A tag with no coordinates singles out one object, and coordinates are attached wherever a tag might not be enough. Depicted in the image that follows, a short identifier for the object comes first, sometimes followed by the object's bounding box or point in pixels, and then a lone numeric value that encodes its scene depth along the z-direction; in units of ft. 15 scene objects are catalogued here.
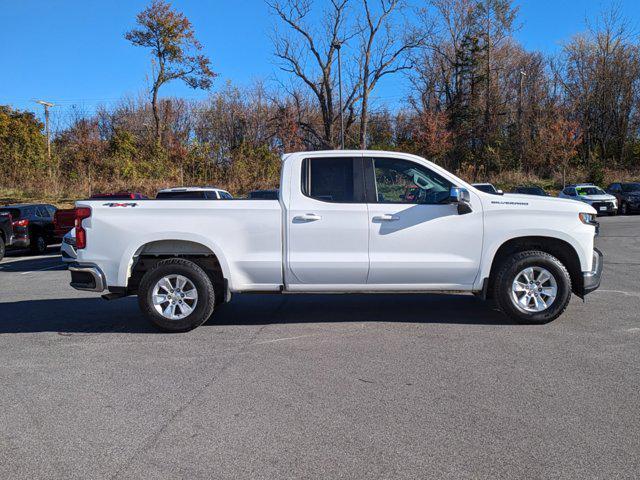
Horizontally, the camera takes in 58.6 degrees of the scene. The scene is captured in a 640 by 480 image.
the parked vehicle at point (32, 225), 54.80
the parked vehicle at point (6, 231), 53.07
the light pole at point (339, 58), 117.46
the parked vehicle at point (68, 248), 35.22
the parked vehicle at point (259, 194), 57.11
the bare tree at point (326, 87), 138.51
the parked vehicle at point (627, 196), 100.48
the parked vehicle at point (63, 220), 54.80
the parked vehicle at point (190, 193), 42.17
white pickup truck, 21.38
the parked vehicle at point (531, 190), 91.08
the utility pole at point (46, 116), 131.73
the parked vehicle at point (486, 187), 60.74
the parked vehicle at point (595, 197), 96.30
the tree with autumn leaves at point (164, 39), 129.80
